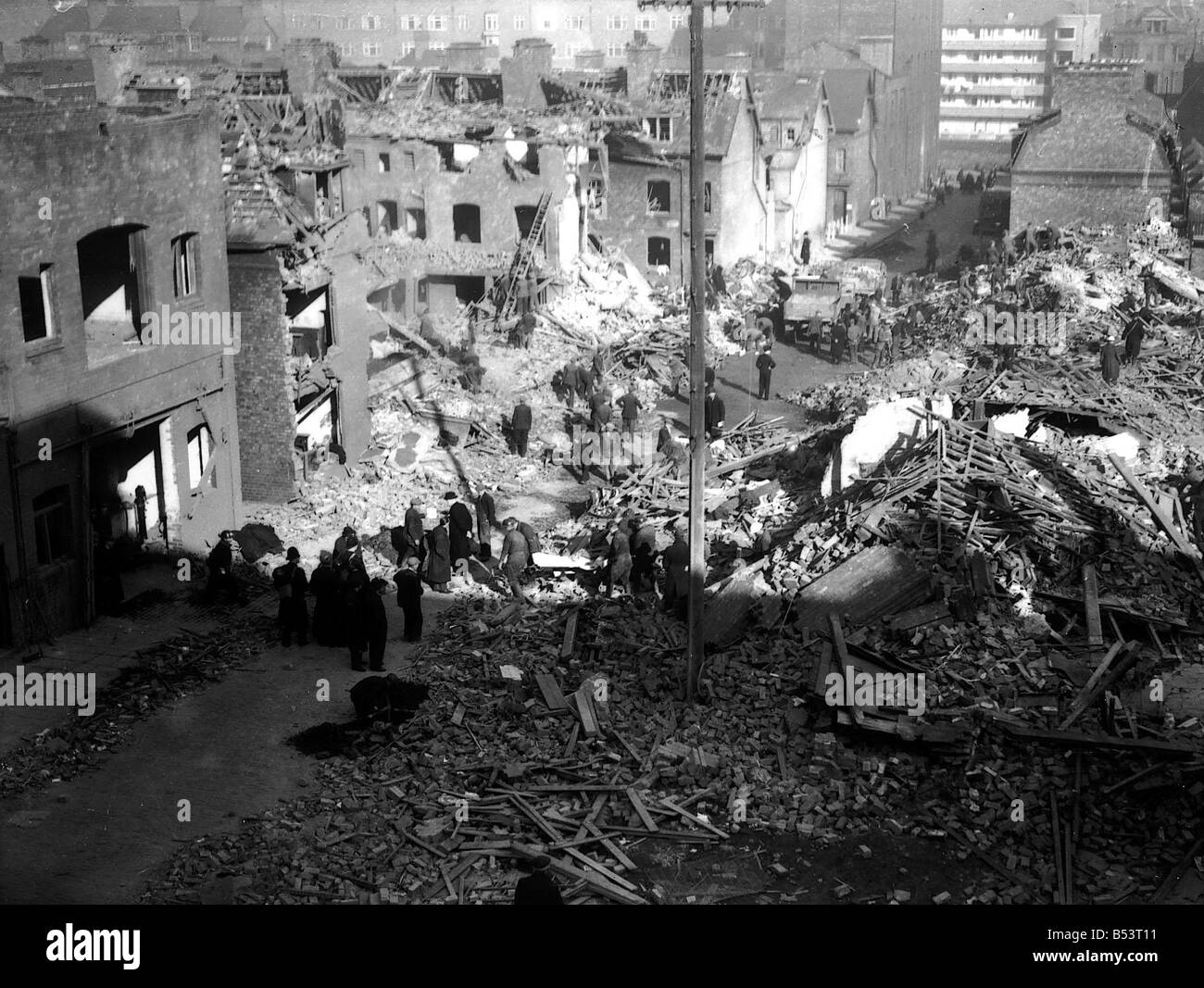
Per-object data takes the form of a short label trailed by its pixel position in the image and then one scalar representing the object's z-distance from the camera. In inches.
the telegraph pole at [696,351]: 670.5
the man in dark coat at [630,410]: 1293.1
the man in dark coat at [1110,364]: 1228.5
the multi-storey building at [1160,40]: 3112.7
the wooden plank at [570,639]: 774.5
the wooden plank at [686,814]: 596.4
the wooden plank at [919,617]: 722.8
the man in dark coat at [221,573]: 903.7
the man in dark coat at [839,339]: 1695.4
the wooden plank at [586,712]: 682.2
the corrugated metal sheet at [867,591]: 740.6
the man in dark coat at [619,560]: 891.4
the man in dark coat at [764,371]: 1477.6
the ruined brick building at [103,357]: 807.1
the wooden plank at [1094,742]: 605.9
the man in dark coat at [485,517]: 1014.4
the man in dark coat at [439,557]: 925.1
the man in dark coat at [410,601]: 823.7
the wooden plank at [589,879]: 543.5
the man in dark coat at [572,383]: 1422.2
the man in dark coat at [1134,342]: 1310.3
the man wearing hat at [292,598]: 832.3
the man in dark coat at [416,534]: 947.3
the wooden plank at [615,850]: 567.4
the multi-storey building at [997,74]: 3799.2
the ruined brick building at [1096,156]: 2126.0
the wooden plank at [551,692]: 711.1
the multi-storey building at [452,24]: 3309.5
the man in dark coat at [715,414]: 1267.2
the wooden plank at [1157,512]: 820.1
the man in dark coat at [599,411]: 1300.4
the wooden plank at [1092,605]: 706.8
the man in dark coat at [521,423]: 1262.3
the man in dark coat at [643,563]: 887.1
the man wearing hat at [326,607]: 830.5
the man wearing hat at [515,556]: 933.8
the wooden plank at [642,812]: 596.8
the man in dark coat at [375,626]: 788.0
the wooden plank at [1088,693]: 639.8
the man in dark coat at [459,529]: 943.0
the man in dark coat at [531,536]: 944.5
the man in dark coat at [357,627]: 792.3
